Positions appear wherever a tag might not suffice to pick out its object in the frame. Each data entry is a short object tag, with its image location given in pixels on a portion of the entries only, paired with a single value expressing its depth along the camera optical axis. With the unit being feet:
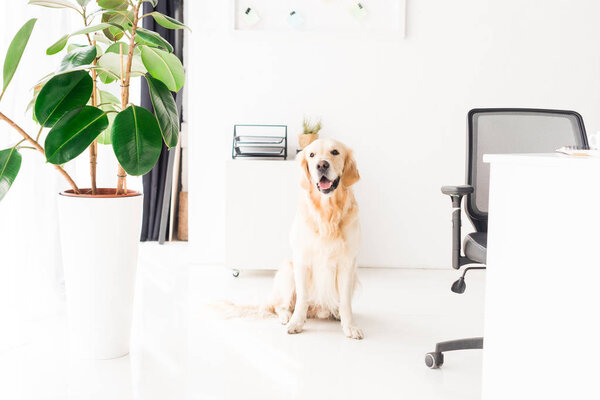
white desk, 3.54
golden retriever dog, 7.38
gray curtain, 13.20
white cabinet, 10.19
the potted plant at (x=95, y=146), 5.50
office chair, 6.22
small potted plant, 10.58
